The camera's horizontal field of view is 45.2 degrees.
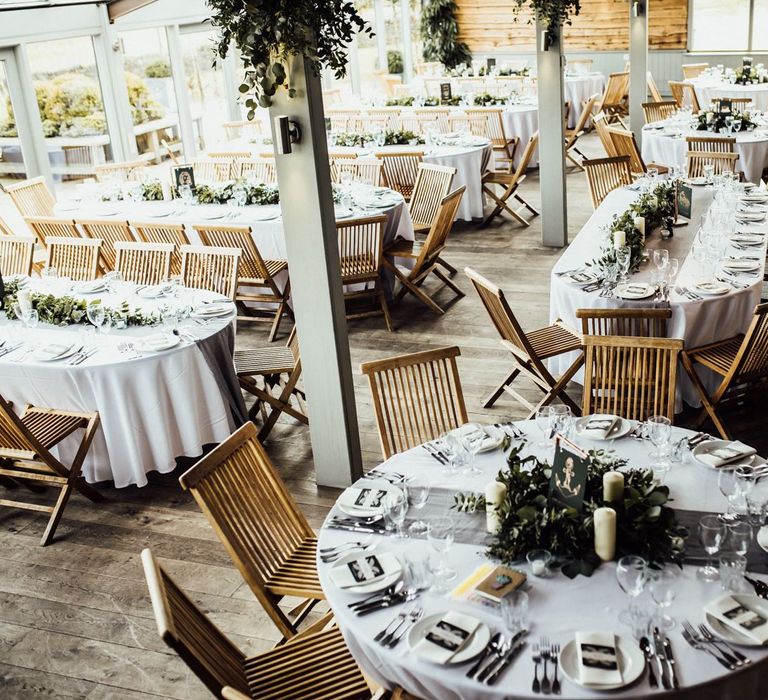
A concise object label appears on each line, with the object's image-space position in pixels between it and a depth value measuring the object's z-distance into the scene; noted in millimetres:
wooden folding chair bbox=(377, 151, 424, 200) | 9859
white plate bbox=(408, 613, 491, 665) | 2709
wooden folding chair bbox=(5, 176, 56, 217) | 9344
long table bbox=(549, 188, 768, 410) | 5445
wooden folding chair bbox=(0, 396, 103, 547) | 5027
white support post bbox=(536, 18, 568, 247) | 8727
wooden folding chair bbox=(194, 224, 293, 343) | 7348
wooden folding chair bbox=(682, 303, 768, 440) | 4934
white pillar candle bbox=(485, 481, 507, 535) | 3215
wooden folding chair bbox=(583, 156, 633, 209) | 8820
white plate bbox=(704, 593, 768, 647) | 2674
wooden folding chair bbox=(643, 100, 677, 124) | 11617
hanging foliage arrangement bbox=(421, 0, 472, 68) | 18344
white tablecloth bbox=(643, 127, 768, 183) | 9562
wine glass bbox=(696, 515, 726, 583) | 2951
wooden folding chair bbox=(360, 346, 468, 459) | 4273
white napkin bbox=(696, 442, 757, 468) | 3551
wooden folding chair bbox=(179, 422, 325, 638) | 3535
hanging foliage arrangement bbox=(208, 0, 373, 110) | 4176
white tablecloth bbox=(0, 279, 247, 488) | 5293
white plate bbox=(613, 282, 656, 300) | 5512
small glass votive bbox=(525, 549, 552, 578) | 2998
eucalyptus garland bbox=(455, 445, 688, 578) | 3047
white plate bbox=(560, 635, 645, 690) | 2570
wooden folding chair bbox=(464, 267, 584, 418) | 5495
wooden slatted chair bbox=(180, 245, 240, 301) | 6500
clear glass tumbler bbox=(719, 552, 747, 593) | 2869
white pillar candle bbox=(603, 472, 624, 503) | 3141
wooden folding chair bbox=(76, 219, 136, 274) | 8180
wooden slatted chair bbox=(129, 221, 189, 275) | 7742
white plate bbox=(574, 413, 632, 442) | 3803
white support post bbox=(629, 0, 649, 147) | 11950
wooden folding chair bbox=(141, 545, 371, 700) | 2814
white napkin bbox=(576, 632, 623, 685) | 2580
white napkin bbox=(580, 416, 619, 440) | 3809
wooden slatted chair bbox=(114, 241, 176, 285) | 6895
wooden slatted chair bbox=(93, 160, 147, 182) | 10133
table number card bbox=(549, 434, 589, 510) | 3133
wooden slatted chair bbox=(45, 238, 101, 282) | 7230
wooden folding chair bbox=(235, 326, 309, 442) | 5789
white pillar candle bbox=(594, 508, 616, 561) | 2984
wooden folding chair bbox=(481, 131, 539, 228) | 10242
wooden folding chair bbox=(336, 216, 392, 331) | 7543
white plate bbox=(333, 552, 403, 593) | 3037
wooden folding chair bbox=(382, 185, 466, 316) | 7719
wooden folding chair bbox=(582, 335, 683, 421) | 4316
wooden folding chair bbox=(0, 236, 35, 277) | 7535
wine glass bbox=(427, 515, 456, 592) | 3045
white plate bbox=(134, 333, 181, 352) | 5316
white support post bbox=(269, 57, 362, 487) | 4703
